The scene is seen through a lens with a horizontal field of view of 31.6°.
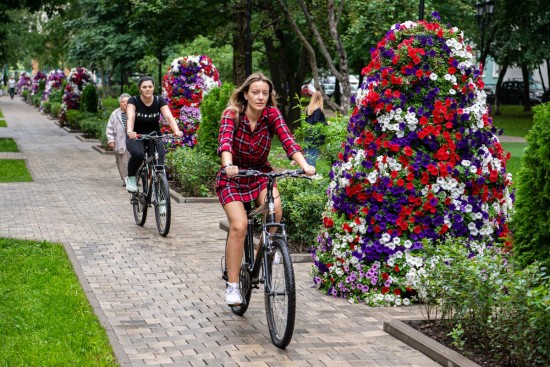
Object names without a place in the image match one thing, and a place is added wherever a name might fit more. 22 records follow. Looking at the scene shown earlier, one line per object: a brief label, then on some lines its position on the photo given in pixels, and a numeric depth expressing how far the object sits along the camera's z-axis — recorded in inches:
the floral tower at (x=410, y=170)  306.3
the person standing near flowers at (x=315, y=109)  674.2
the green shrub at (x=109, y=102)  2197.3
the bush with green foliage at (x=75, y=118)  1398.6
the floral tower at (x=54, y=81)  2092.8
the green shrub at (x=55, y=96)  2047.2
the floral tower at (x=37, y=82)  2696.9
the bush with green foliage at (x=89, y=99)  1428.4
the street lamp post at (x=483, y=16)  1382.9
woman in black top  446.9
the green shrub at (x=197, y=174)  599.5
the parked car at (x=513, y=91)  2285.9
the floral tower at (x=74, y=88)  1569.9
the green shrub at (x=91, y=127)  1215.9
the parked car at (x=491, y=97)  2261.6
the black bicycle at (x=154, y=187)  430.9
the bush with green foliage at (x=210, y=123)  637.9
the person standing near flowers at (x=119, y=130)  617.9
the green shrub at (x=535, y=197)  250.1
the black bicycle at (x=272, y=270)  239.9
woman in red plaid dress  267.4
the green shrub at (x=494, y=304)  211.6
